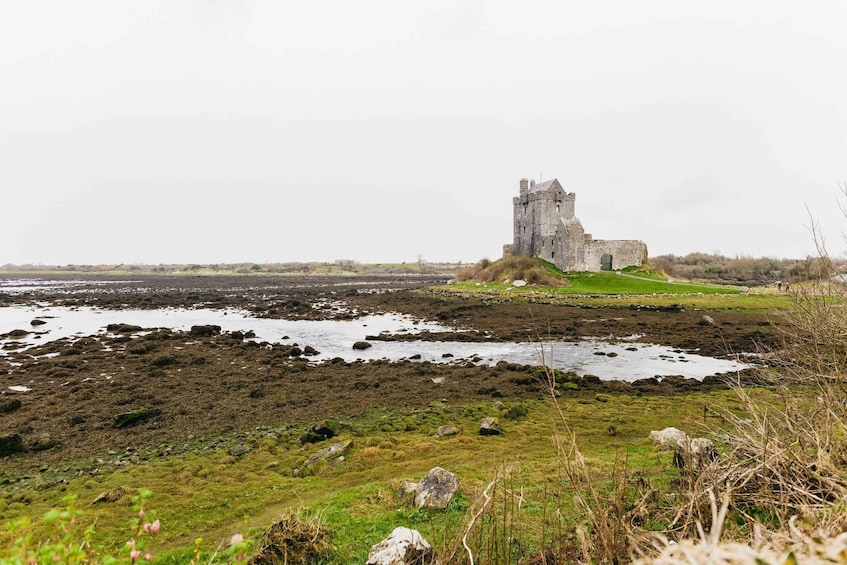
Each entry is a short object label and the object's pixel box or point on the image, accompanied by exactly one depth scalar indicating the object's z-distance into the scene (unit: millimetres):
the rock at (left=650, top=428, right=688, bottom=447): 9961
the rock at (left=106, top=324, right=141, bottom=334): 32262
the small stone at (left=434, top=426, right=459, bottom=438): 12531
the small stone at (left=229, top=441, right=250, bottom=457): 11748
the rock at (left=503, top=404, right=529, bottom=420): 13835
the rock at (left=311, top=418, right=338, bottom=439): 12648
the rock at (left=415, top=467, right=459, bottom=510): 7441
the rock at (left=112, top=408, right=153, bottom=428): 14144
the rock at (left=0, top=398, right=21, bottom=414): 15352
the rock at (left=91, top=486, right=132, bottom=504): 9148
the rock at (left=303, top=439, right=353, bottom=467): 10930
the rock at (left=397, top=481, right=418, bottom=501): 7812
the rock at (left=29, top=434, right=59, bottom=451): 12359
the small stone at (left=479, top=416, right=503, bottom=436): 12414
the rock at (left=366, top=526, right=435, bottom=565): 5281
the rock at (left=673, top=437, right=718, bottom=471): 6570
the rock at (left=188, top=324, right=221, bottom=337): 30547
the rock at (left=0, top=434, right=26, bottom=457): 12051
